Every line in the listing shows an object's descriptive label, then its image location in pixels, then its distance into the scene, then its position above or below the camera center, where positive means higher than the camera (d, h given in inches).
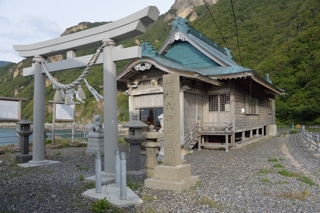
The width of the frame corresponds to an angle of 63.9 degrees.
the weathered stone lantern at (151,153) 263.3 -39.4
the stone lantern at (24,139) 362.0 -32.1
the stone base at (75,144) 593.8 -66.0
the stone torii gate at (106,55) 255.1 +65.6
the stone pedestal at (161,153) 367.8 -55.6
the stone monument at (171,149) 221.9 -30.5
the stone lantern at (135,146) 249.3 -30.6
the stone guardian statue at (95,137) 478.0 -40.2
